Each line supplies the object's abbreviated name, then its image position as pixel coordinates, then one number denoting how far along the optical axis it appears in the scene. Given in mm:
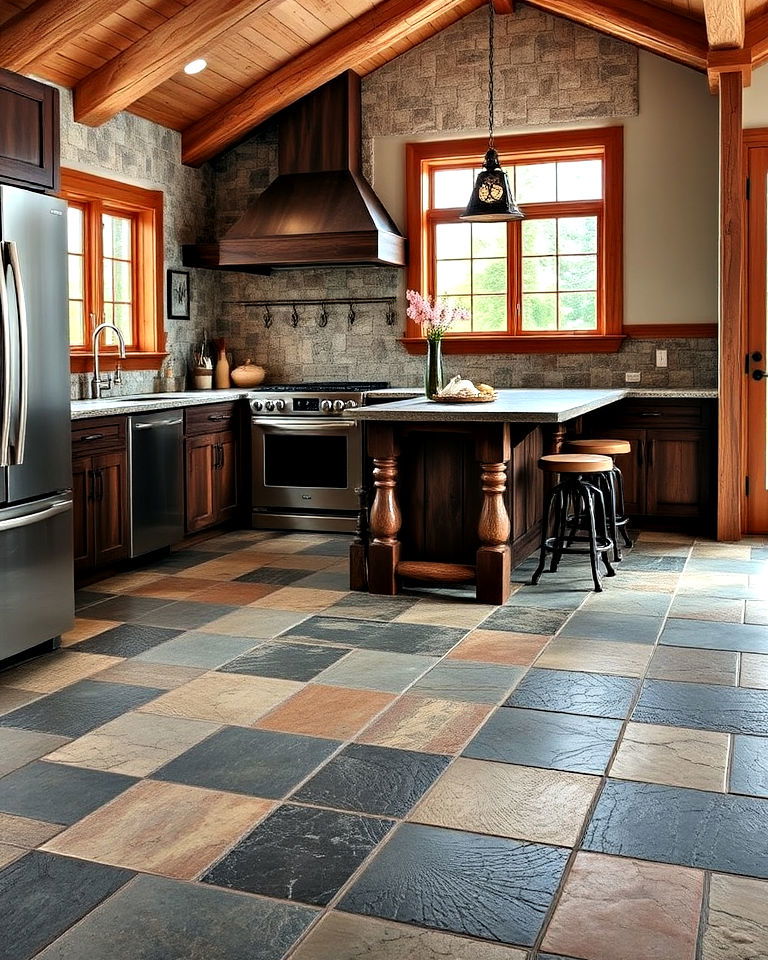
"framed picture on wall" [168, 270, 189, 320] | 7340
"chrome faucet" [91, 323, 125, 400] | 6154
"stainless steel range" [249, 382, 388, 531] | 6891
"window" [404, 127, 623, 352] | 7117
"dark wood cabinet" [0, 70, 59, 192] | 3770
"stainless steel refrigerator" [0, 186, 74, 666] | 3750
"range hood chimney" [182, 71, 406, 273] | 6957
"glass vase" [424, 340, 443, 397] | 5598
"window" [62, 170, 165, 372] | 6466
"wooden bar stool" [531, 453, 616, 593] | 5176
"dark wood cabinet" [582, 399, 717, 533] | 6703
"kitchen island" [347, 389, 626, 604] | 4855
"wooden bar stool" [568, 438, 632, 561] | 5680
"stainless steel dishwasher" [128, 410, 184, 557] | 5738
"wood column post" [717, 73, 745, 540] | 6250
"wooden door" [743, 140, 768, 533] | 6449
